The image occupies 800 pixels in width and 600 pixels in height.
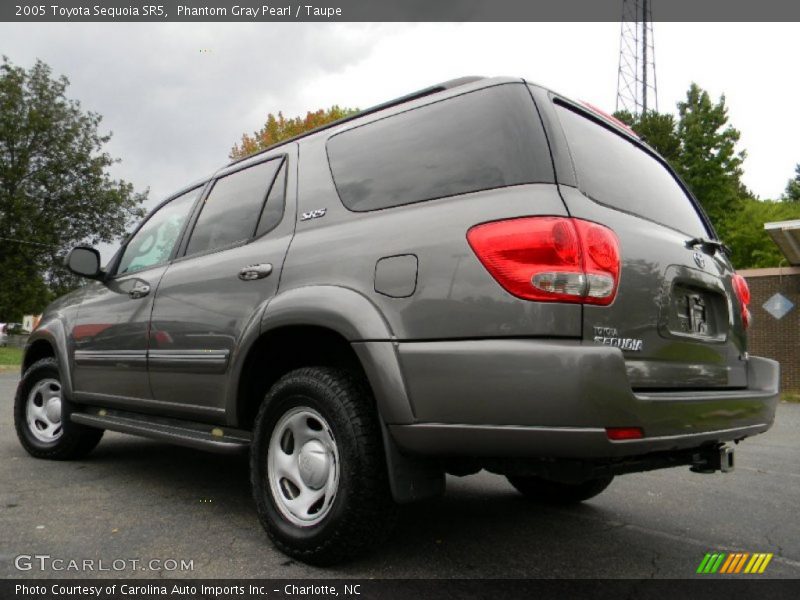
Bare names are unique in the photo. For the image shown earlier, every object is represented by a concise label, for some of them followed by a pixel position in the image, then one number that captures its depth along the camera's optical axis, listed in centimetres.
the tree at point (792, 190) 4380
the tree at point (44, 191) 2948
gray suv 209
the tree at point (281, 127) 3203
